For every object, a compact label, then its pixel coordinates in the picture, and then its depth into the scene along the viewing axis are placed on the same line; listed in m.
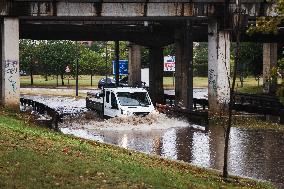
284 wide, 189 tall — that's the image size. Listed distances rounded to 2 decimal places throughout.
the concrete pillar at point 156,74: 48.97
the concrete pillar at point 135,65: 58.42
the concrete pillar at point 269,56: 57.53
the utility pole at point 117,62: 51.00
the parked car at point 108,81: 68.49
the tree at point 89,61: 88.65
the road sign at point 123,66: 63.62
